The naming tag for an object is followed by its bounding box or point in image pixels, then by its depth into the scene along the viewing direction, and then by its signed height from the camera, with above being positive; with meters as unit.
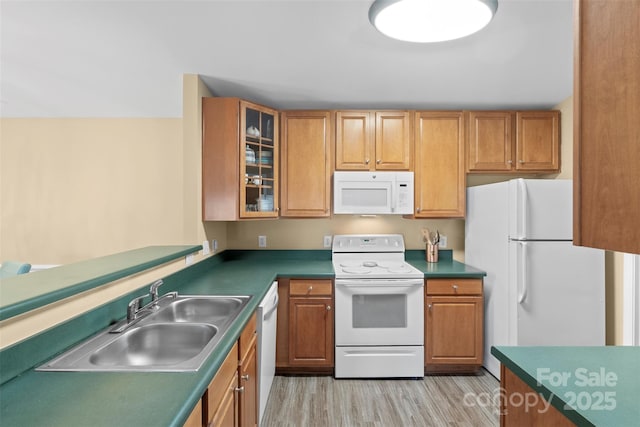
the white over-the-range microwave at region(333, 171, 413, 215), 3.07 +0.19
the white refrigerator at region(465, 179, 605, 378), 2.48 -0.44
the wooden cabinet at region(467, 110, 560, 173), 3.13 +0.67
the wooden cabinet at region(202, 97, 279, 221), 2.70 +0.44
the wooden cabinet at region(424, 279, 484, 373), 2.83 -0.91
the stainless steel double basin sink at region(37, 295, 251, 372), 1.11 -0.52
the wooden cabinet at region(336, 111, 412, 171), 3.14 +0.67
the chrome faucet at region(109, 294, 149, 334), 1.42 -0.47
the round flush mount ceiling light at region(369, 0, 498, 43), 1.47 +0.90
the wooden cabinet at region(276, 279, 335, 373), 2.81 -0.93
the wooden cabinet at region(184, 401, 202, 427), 0.98 -0.61
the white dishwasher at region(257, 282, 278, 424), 2.04 -0.84
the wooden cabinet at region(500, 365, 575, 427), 0.97 -0.60
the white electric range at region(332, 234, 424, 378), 2.77 -0.91
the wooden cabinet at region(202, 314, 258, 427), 1.19 -0.74
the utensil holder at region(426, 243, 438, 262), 3.34 -0.38
